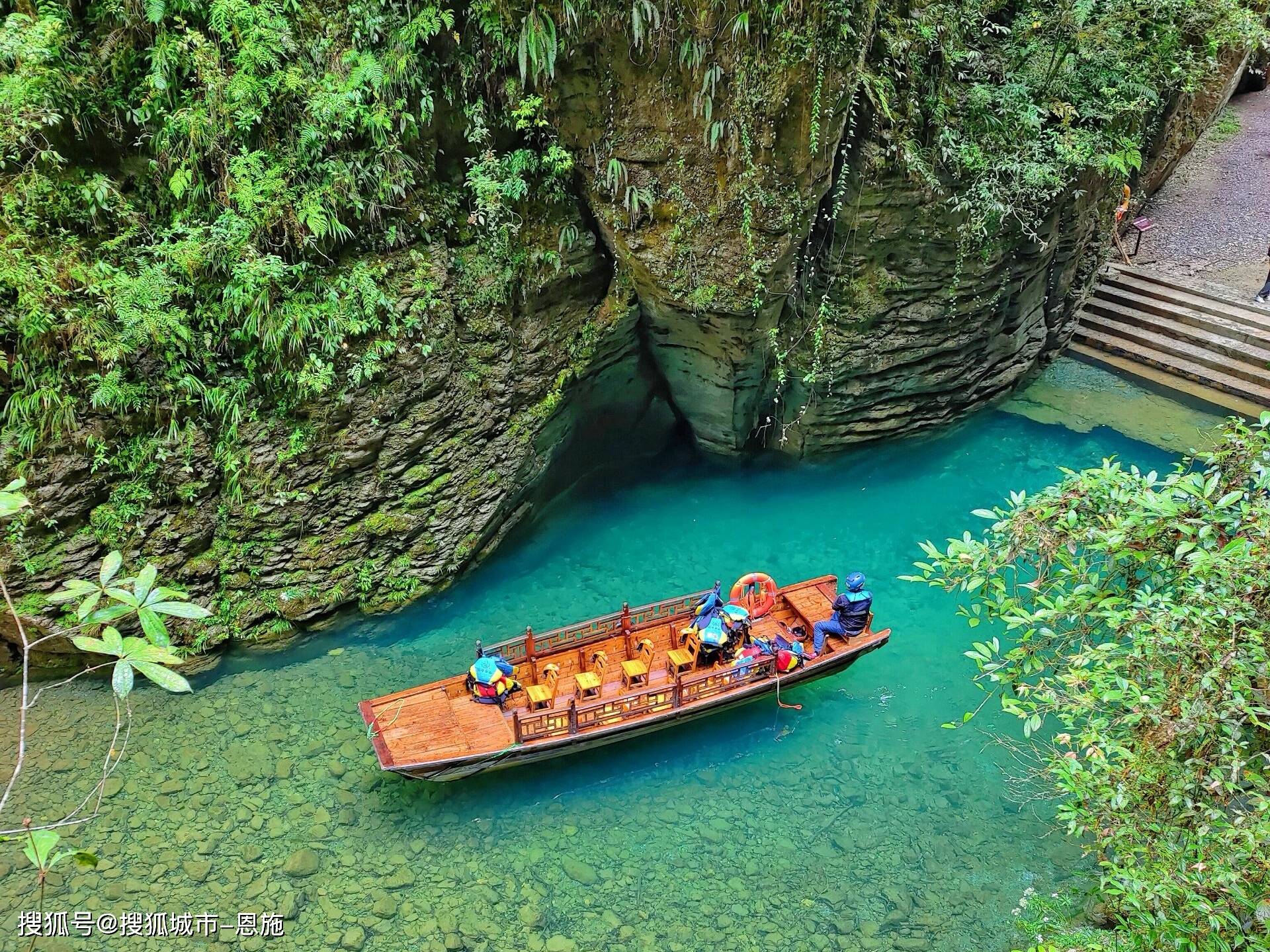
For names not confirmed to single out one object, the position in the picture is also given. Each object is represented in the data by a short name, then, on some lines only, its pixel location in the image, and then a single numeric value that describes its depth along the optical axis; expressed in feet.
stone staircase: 47.78
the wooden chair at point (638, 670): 29.99
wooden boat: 26.81
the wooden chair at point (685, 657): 30.32
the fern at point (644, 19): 29.91
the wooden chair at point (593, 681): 29.22
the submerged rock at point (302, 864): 24.98
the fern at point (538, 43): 30.17
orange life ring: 33.24
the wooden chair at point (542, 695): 28.30
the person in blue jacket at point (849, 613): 31.09
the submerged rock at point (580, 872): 25.38
